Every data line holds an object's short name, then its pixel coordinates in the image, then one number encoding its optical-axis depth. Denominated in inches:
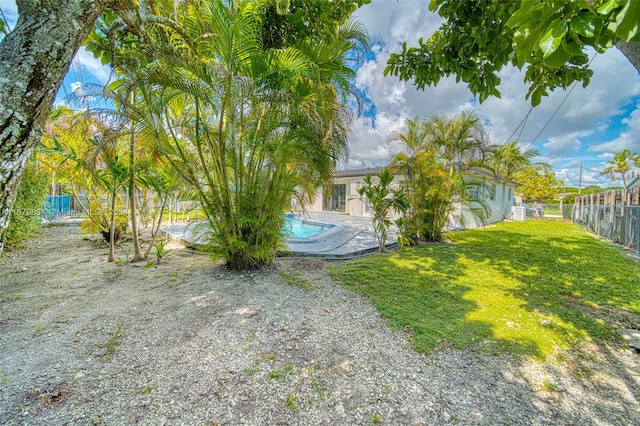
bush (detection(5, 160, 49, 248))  250.5
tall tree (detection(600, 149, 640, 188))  1192.9
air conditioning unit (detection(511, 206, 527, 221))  708.7
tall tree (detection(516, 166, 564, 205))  1013.8
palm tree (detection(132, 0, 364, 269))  131.0
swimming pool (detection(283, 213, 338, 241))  339.8
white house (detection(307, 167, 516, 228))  655.7
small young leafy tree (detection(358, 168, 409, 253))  271.9
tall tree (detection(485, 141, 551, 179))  739.8
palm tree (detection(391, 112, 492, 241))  309.9
